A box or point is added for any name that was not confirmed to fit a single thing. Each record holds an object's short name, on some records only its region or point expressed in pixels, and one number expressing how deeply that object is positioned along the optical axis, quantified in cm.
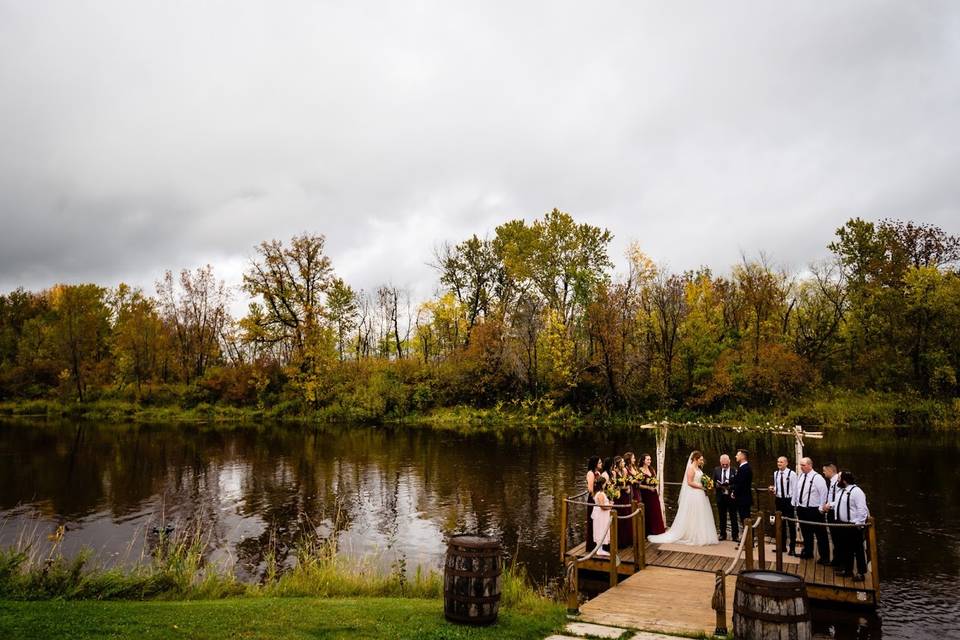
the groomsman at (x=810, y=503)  1407
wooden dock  1075
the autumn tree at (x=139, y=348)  7006
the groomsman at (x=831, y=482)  1374
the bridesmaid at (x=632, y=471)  1606
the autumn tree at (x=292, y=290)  6231
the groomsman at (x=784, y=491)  1518
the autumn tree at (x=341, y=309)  7006
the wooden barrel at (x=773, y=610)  802
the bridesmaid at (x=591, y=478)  1551
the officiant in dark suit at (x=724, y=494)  1661
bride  1597
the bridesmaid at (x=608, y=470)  1553
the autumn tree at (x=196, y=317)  7275
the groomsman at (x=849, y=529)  1293
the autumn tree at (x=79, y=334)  7144
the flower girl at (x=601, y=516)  1515
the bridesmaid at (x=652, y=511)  1653
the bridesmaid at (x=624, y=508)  1567
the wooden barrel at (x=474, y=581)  960
